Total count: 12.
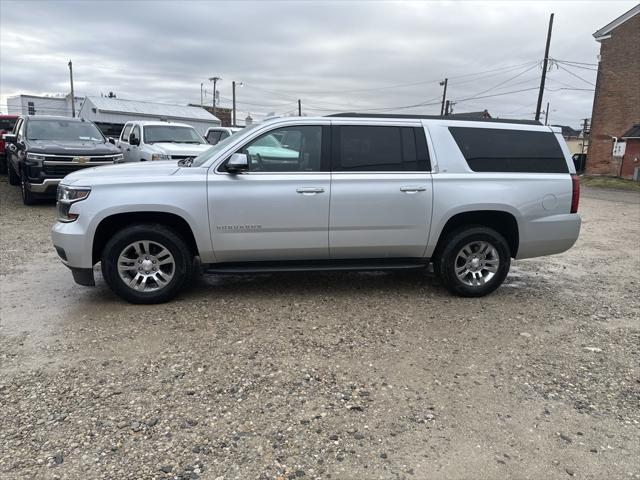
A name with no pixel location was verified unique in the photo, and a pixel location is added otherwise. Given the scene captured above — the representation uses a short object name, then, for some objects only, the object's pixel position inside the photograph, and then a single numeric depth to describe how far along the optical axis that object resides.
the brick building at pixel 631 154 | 26.15
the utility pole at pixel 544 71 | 27.75
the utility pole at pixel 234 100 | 52.89
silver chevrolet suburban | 4.73
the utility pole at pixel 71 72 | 55.11
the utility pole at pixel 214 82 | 63.51
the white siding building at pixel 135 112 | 44.19
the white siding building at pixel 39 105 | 62.03
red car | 15.34
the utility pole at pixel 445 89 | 45.38
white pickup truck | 10.73
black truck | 9.98
